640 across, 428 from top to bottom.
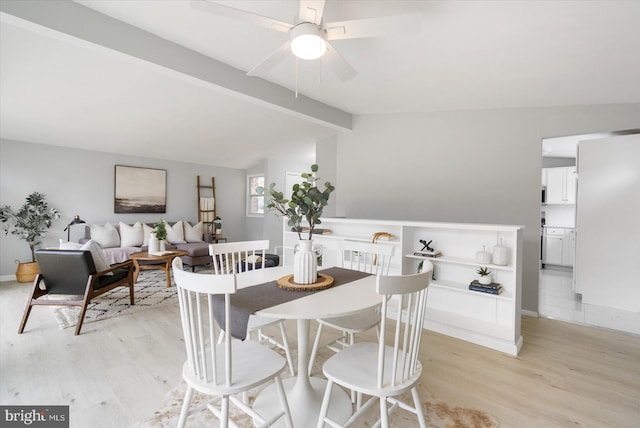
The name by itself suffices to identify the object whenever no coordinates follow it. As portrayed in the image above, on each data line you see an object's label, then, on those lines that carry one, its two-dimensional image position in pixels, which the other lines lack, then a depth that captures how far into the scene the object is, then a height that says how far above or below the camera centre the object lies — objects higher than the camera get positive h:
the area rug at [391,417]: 1.69 -1.23
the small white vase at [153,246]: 4.55 -0.59
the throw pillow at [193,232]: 6.09 -0.50
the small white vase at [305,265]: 1.79 -0.34
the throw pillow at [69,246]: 3.19 -0.44
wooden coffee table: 4.29 -0.75
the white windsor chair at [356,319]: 1.87 -0.71
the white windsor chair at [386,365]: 1.24 -0.75
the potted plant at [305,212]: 1.74 -0.01
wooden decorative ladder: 6.92 +0.09
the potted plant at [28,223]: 4.52 -0.28
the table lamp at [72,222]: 4.99 -0.28
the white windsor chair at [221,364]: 1.22 -0.75
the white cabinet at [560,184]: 5.59 +0.60
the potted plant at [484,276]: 2.86 -0.61
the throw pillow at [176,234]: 5.84 -0.51
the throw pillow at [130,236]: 5.33 -0.52
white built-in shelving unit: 2.65 -0.67
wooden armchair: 2.83 -0.72
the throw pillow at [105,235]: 5.08 -0.49
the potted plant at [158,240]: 4.56 -0.51
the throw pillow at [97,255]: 3.04 -0.51
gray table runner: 1.36 -0.47
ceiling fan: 1.56 +1.05
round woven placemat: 1.70 -0.44
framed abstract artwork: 5.71 +0.36
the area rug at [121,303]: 3.19 -1.18
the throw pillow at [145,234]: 5.51 -0.50
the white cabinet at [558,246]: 5.51 -0.59
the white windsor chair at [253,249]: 1.88 -0.34
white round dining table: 1.38 -0.57
